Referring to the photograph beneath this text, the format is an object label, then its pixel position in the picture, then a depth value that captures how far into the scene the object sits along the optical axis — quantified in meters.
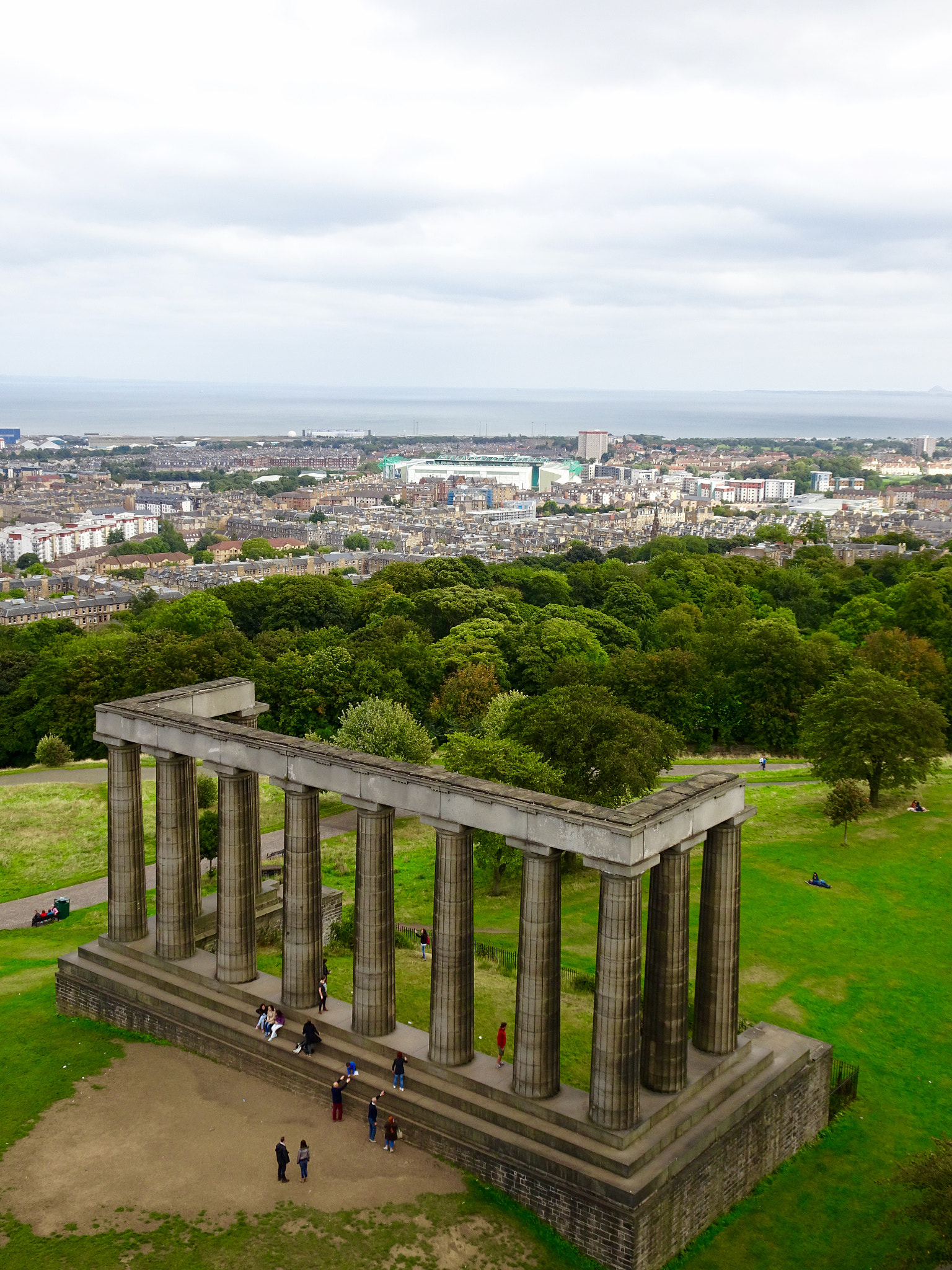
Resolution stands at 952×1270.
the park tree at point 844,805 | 52.59
